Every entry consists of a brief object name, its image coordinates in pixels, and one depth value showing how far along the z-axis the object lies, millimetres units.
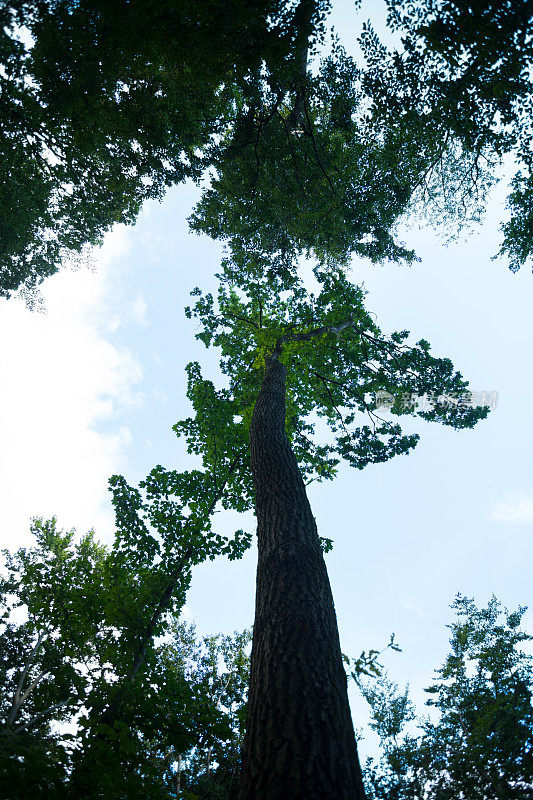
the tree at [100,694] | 2400
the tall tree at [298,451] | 2303
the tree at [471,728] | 10211
